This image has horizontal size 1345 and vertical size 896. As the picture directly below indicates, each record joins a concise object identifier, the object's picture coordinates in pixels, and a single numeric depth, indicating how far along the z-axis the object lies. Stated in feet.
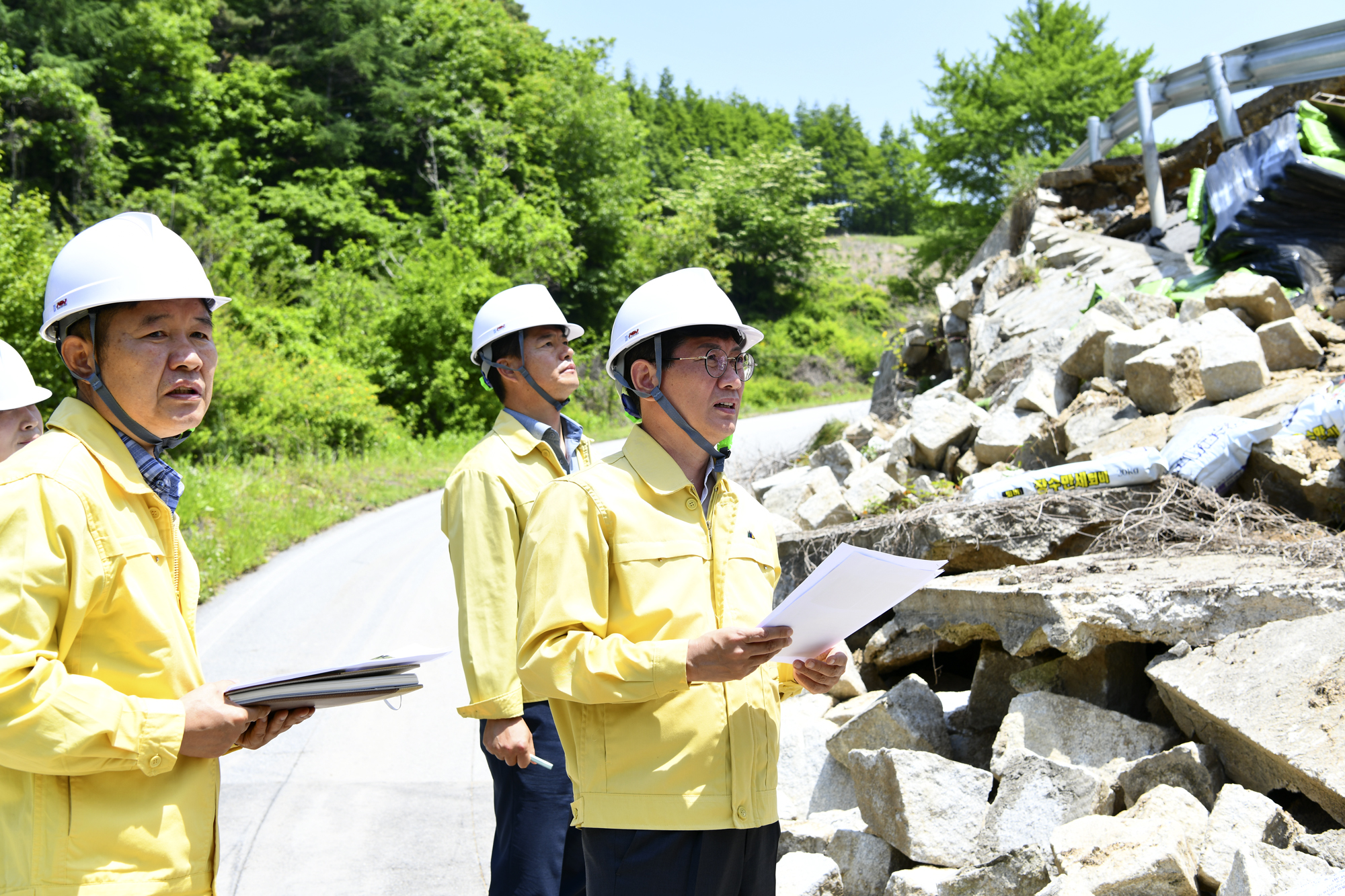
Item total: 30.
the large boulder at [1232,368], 19.72
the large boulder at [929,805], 11.18
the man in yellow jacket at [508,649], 8.97
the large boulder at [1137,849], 9.08
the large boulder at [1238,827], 9.27
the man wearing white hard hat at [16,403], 12.56
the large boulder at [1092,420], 20.61
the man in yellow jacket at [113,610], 5.22
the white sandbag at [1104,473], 16.72
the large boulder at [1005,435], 21.84
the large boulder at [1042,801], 10.78
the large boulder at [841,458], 26.20
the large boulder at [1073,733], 12.28
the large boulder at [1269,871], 8.41
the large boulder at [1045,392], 23.26
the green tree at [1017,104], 83.20
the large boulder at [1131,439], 19.35
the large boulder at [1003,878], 9.91
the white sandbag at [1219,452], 16.30
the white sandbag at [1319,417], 16.53
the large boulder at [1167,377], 20.53
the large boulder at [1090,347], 23.43
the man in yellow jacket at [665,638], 6.20
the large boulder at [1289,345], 20.83
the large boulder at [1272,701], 9.92
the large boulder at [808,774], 13.62
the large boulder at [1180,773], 10.85
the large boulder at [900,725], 13.24
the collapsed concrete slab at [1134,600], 12.21
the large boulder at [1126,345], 22.44
